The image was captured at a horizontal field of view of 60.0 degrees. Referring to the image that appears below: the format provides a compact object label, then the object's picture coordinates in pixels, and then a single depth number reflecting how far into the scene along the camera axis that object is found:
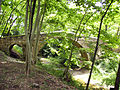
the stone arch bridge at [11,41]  11.51
